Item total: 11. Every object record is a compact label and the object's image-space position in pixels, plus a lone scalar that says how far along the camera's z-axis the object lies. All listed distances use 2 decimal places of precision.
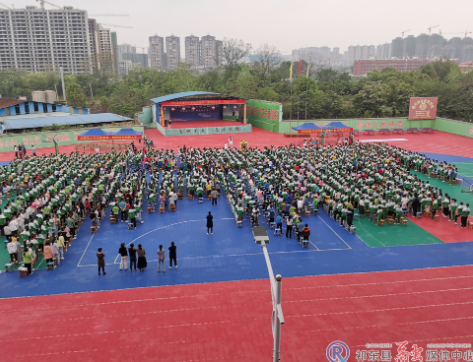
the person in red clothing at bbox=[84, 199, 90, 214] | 18.58
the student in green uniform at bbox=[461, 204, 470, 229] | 17.01
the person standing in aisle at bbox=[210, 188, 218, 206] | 20.07
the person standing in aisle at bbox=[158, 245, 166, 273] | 13.26
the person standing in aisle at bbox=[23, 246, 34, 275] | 13.13
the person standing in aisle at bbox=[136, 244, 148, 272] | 13.38
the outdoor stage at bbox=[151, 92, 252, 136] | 44.03
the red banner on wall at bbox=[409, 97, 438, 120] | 44.56
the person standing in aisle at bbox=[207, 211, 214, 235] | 16.44
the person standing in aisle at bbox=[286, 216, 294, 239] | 16.24
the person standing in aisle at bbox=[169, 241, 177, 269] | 13.61
